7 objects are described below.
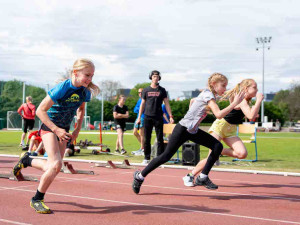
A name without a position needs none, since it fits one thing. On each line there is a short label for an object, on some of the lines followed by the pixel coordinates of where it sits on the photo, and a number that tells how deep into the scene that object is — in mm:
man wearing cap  10477
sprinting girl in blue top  4746
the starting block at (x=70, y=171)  8375
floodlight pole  58469
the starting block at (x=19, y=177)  6700
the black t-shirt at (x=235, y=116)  7246
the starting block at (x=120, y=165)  9400
